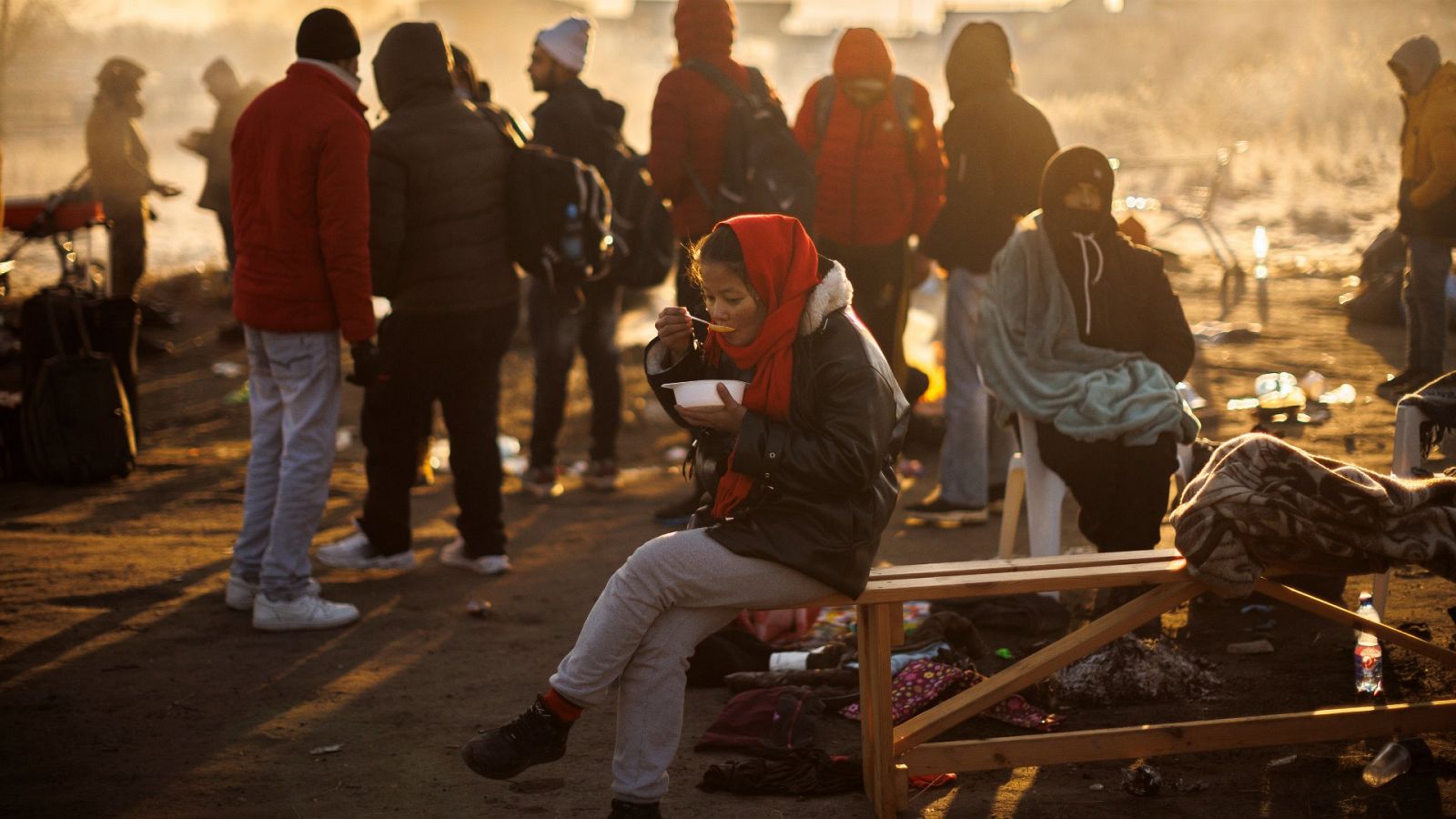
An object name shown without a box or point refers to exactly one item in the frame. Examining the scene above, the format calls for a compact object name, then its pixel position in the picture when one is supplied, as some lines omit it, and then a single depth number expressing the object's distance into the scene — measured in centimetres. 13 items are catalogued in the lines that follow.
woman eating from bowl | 350
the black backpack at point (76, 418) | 733
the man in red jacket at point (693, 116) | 641
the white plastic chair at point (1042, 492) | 521
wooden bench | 372
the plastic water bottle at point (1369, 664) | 434
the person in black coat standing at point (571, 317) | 701
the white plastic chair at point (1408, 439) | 456
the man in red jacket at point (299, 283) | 500
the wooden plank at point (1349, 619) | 385
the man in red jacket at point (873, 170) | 646
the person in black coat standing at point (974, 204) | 649
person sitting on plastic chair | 502
